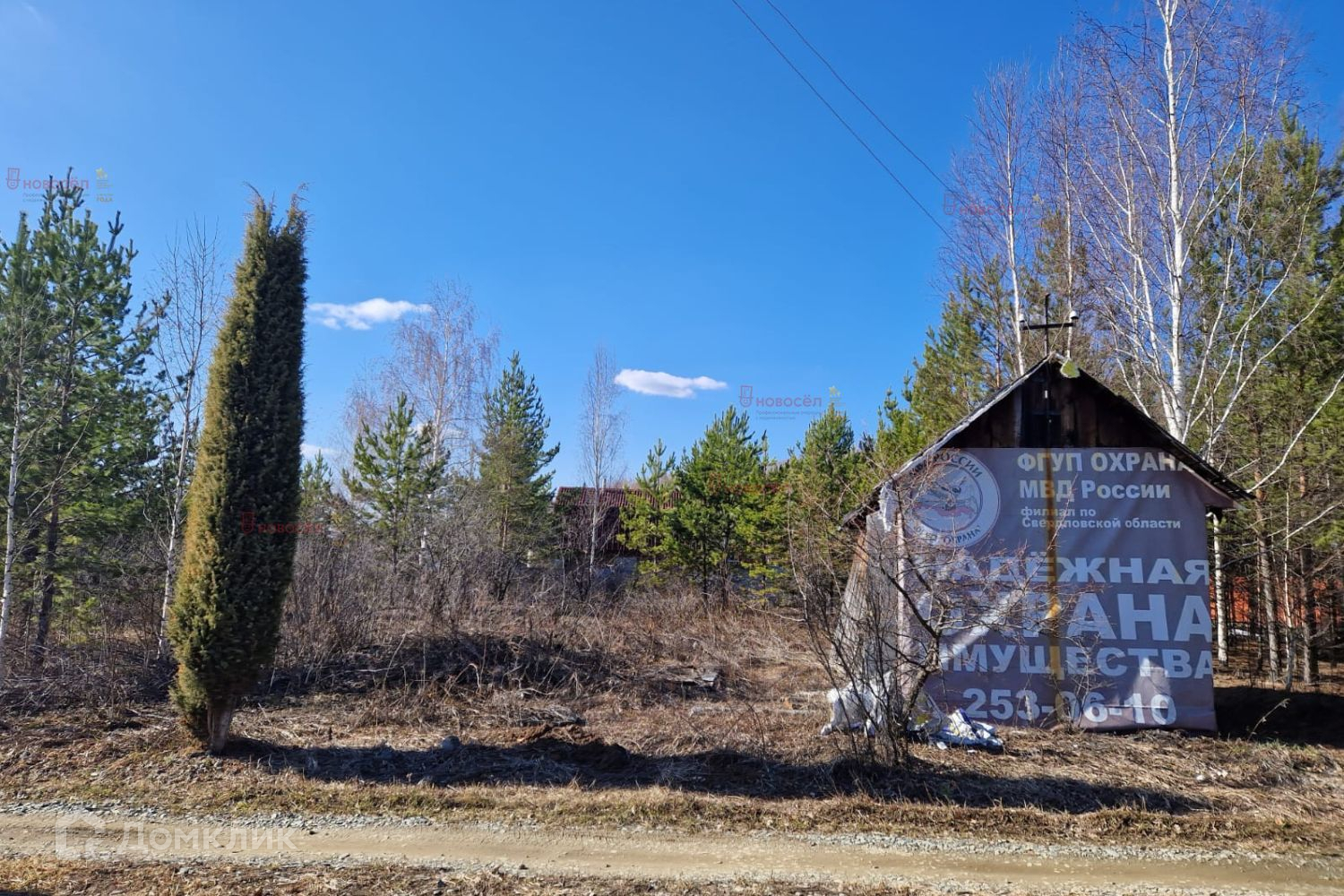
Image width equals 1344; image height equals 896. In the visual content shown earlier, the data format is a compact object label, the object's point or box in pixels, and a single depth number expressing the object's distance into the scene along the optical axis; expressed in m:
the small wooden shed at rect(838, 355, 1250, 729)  8.97
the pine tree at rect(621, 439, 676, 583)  24.56
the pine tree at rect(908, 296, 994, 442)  21.45
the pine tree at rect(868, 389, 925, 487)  18.70
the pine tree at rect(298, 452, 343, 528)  19.05
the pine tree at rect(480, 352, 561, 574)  25.22
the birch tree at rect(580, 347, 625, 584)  27.05
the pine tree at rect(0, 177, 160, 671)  11.59
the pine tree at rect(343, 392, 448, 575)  21.58
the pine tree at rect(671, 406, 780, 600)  23.52
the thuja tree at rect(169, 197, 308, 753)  7.43
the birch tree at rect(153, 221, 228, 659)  11.80
